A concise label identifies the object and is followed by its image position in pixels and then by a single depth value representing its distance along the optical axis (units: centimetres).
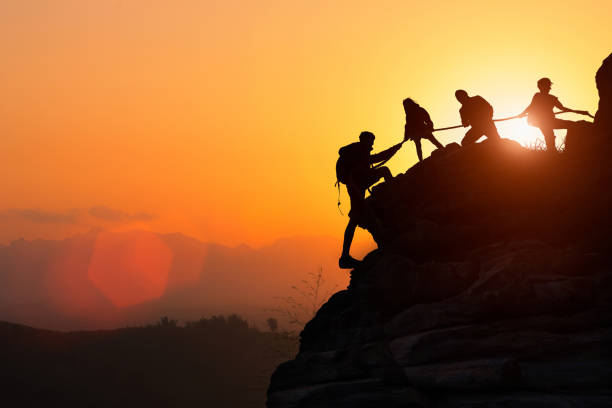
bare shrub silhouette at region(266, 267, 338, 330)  2641
